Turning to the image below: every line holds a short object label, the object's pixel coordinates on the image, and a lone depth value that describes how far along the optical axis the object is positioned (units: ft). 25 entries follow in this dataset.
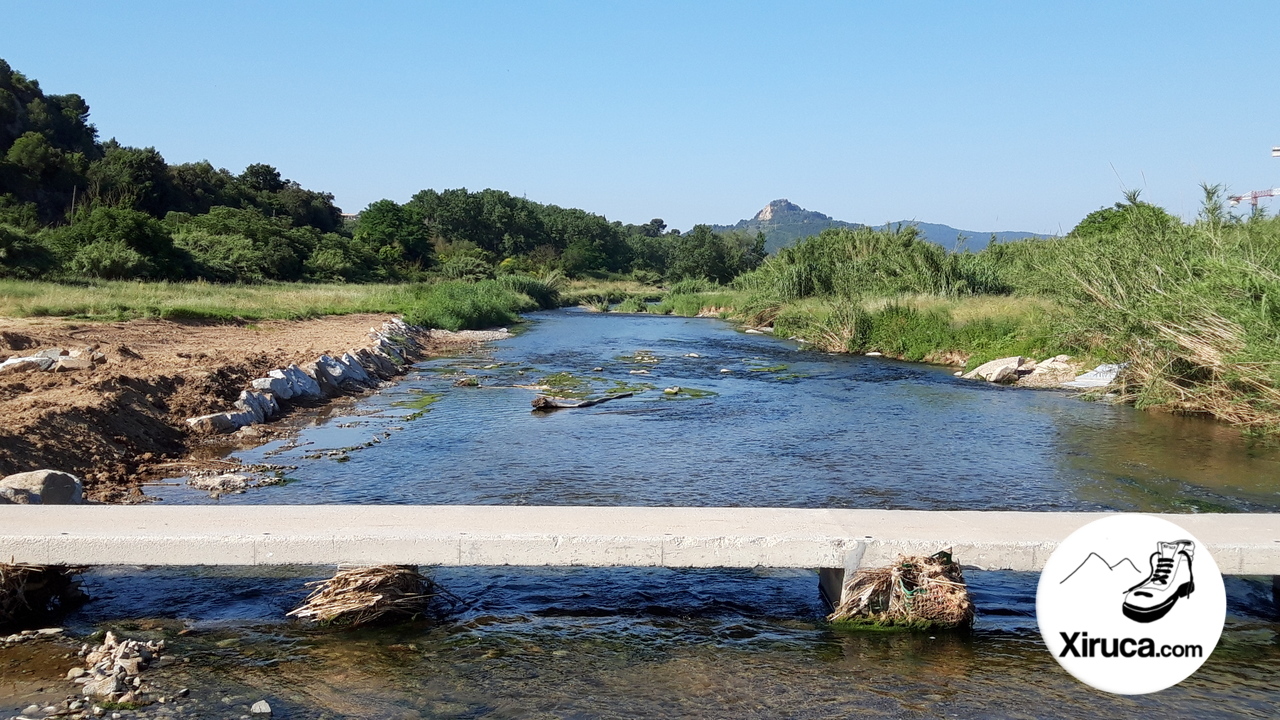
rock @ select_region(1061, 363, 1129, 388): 53.57
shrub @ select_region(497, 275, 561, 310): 169.27
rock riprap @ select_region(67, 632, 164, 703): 14.85
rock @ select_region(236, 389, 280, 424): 40.14
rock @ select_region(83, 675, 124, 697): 14.78
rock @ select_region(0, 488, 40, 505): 21.45
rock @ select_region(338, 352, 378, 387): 55.01
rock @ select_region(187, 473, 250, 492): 28.37
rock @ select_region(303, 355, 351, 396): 50.24
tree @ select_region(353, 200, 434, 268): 213.05
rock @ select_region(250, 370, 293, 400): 43.32
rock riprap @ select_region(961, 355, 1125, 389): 55.77
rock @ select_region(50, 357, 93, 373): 37.29
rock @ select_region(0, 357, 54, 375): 36.42
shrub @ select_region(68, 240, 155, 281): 91.20
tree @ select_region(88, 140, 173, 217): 157.48
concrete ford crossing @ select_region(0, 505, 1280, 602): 17.66
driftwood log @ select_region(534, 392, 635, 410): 47.42
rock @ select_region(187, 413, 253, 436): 36.50
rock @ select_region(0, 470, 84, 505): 22.31
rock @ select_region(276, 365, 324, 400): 46.21
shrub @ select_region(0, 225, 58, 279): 80.64
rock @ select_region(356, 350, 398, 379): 59.62
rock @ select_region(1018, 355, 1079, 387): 59.00
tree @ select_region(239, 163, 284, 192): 217.77
